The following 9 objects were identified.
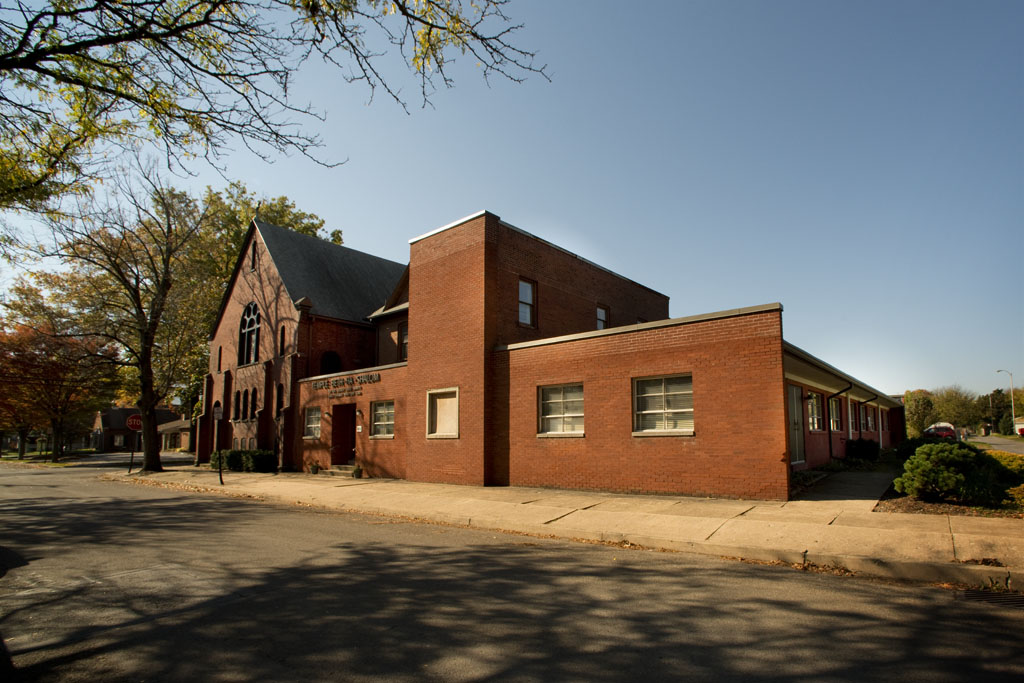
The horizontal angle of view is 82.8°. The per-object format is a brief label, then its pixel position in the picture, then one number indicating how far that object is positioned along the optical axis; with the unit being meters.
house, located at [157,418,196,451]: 57.35
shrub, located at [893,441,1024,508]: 10.13
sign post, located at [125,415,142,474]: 28.77
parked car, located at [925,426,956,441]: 42.03
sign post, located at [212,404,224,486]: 22.29
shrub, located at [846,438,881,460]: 21.72
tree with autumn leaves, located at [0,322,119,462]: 39.19
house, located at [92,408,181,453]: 75.69
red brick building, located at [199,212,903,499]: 12.80
